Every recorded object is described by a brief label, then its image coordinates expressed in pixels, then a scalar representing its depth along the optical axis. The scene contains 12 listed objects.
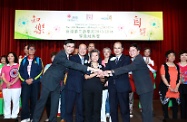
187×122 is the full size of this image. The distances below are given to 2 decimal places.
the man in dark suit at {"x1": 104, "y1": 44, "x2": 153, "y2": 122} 2.16
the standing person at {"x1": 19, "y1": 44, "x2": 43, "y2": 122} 2.62
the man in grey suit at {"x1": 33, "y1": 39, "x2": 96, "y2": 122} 2.28
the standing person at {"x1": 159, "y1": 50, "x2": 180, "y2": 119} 2.63
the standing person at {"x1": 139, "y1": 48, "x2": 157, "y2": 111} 3.30
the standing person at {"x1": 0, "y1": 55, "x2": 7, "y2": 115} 3.09
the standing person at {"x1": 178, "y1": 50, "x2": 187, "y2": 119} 2.67
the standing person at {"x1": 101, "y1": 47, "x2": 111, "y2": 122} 2.65
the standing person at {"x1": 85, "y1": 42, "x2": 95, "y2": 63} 2.40
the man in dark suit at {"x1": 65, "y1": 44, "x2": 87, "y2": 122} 2.25
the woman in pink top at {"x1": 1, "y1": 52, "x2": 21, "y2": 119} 2.77
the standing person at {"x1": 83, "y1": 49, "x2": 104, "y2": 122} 2.21
